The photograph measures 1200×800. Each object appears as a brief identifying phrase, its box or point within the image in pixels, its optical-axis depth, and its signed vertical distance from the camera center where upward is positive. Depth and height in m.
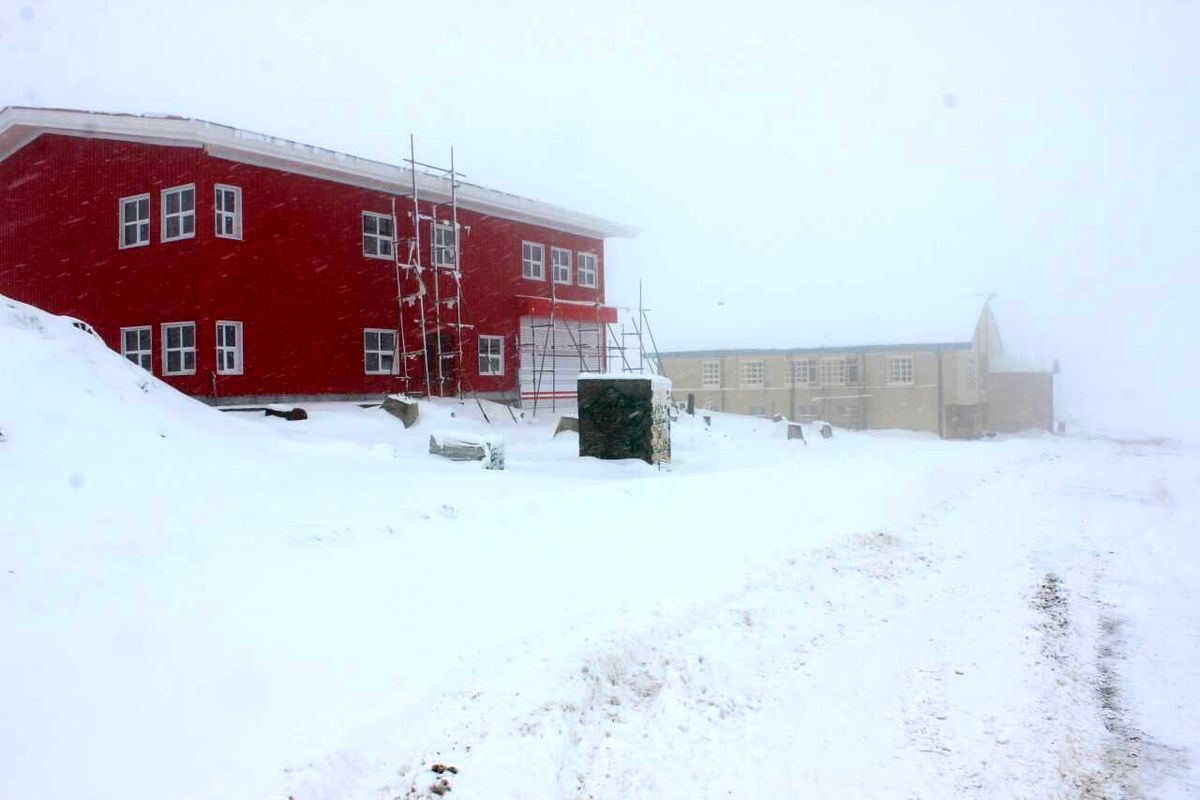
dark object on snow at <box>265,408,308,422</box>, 19.86 -0.50
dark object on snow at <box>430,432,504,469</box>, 13.47 -0.91
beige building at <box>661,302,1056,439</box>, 44.84 -0.08
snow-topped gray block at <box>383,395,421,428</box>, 19.53 -0.45
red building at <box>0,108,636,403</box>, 21.61 +3.65
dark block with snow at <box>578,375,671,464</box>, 15.39 -0.54
